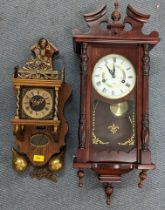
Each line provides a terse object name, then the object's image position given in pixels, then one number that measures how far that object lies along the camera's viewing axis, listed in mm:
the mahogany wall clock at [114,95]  1440
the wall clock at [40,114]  1495
